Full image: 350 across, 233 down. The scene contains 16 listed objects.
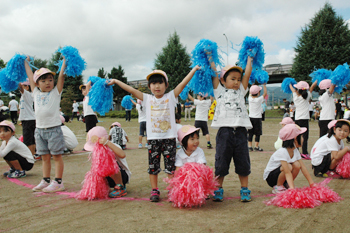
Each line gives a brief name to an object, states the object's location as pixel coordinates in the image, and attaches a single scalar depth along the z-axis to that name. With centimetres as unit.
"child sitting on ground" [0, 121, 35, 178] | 532
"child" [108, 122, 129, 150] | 774
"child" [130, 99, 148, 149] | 889
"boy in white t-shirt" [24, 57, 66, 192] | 437
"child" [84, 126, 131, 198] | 393
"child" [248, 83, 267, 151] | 802
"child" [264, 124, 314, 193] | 383
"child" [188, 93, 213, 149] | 870
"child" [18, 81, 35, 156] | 660
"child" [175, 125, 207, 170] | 376
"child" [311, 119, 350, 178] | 479
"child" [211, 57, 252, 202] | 370
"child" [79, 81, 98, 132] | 804
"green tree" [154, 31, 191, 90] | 4109
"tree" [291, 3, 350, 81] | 2695
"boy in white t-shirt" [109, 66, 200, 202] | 384
